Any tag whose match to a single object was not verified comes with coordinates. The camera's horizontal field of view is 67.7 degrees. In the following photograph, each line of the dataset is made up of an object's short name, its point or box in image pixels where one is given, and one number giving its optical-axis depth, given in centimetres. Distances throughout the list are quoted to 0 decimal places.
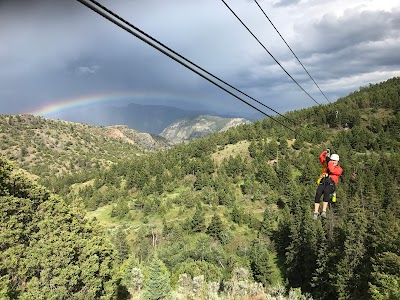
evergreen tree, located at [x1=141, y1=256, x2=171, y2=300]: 3594
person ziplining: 1377
